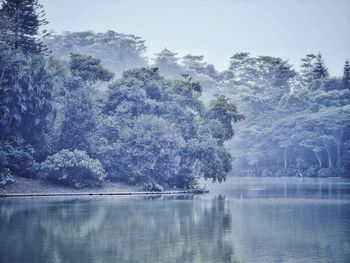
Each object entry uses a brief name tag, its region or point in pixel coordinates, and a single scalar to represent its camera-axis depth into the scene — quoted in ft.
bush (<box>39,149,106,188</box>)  160.56
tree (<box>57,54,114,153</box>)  171.83
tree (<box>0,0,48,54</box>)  181.57
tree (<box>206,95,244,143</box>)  207.61
